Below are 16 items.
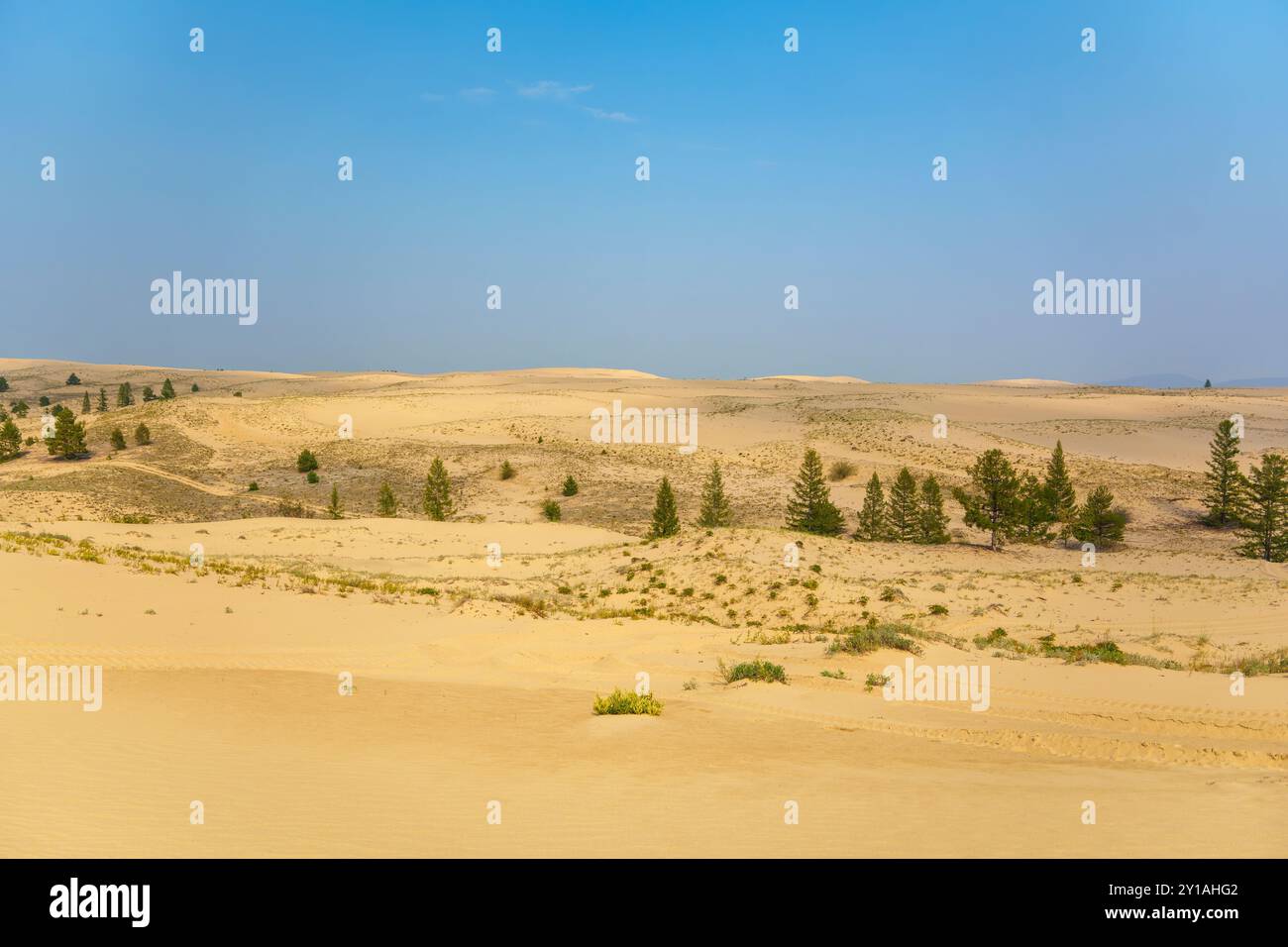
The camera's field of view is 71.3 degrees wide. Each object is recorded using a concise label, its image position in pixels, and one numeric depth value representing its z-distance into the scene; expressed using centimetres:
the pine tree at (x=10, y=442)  5547
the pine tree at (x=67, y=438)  5566
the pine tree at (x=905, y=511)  3897
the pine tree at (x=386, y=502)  4419
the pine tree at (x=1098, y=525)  3962
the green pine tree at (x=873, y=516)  3878
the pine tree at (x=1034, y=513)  3869
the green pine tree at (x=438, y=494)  4353
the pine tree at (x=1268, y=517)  3678
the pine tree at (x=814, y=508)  3884
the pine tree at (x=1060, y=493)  4244
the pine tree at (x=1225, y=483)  4425
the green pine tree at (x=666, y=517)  3719
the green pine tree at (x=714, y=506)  3825
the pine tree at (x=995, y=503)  3828
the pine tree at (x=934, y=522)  3891
